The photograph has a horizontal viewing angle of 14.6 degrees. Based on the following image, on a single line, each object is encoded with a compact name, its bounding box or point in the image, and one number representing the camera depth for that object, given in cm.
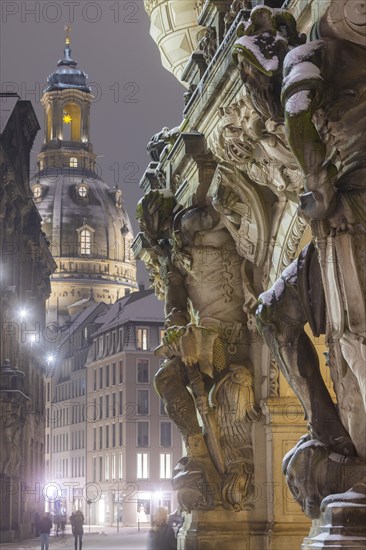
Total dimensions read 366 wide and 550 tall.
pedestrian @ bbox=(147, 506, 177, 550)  1556
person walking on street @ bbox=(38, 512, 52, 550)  3891
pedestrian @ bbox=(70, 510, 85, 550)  4141
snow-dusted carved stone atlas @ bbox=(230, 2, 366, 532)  933
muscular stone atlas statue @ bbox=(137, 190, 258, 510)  1523
